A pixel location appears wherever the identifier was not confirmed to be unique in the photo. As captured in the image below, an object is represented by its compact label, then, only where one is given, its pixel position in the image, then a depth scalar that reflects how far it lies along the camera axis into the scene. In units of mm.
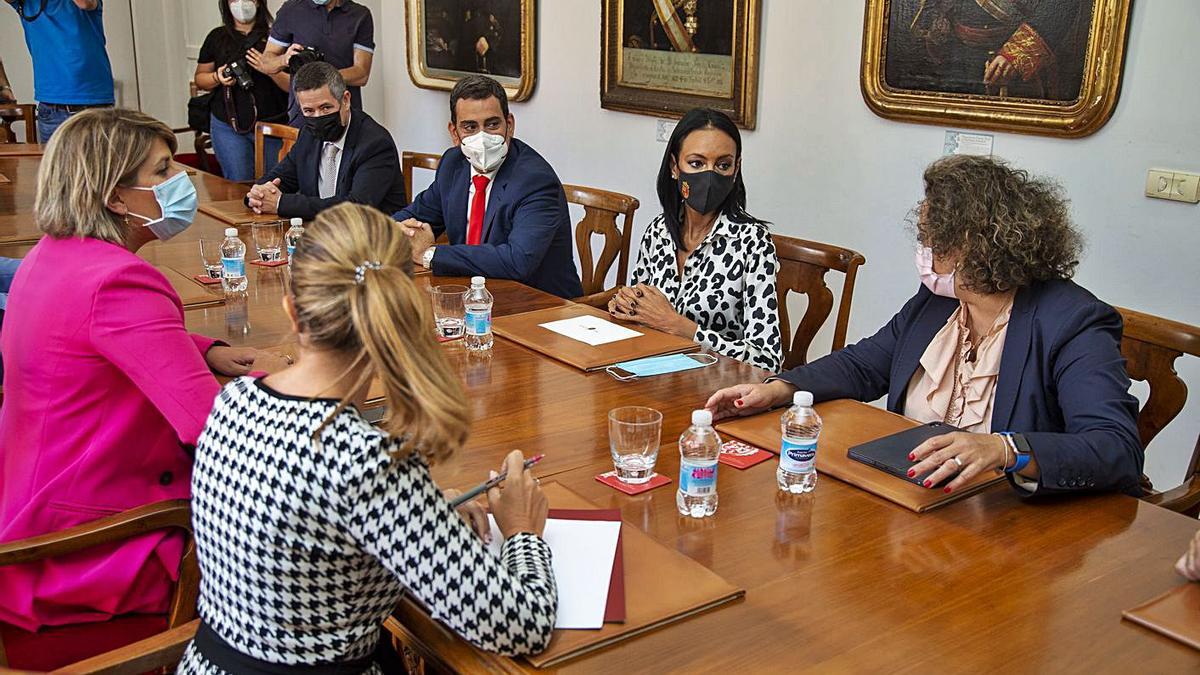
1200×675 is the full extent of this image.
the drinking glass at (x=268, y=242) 3270
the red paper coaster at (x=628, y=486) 1712
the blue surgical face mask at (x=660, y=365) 2309
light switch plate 3137
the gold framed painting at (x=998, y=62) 3266
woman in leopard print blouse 2762
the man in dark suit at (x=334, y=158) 3949
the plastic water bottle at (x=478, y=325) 2463
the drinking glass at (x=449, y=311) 2598
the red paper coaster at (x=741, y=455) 1845
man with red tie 3266
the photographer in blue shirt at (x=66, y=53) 5426
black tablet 1774
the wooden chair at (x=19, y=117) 6328
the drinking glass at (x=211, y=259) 3027
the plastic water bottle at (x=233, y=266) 2883
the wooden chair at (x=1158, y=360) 2113
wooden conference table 1280
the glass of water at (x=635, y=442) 1725
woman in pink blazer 1762
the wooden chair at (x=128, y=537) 1459
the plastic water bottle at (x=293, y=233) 3317
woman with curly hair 1724
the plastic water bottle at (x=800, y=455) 1703
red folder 1333
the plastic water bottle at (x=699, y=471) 1611
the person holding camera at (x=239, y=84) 5574
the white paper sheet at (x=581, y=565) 1336
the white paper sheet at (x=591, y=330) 2551
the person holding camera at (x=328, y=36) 5520
